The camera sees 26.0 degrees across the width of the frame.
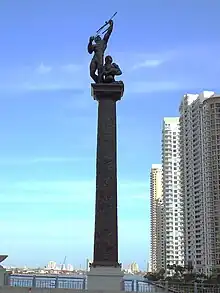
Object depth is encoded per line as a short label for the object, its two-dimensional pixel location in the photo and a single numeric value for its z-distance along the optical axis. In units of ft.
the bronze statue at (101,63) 60.13
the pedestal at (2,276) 52.81
